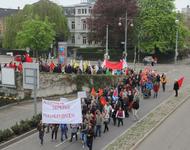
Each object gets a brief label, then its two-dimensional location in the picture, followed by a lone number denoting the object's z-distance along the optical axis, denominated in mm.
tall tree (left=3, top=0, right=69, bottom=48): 87125
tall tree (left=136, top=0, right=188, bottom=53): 76625
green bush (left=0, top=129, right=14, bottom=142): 22361
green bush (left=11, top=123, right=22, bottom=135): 23750
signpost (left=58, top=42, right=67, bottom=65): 48778
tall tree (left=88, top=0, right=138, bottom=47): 78375
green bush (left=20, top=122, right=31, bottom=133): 24250
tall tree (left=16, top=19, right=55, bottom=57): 76706
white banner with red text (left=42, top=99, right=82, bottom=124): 20969
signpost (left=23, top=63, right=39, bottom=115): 25297
